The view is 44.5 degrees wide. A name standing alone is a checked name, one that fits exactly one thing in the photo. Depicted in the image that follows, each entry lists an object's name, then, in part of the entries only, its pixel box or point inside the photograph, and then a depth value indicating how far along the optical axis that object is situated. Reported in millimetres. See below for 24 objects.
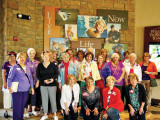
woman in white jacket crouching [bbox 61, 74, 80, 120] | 3457
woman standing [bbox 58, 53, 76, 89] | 3949
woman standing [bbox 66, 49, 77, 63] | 4339
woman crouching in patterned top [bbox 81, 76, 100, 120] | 3336
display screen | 5352
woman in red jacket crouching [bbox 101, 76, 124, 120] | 3174
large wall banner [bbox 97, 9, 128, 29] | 5559
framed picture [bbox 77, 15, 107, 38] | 5406
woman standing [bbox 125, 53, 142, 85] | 4215
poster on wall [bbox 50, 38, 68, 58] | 5270
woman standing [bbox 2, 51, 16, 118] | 3941
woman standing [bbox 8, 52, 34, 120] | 3293
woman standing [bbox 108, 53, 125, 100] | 3998
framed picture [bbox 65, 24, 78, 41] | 5355
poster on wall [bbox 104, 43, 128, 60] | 5539
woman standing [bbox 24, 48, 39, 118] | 4004
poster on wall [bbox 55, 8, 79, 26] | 5316
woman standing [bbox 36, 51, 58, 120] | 3681
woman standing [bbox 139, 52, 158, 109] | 4590
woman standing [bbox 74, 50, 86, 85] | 4137
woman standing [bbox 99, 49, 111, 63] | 4574
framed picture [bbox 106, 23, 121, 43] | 5570
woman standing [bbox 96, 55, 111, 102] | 3957
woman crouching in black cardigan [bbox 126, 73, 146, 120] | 3234
